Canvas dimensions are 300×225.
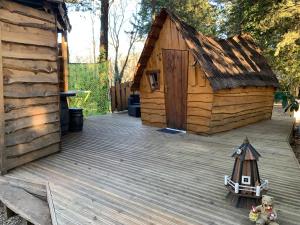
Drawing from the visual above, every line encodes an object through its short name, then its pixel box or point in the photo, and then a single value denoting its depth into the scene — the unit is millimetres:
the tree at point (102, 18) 10961
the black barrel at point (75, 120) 6637
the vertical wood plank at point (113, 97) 10136
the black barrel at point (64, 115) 6360
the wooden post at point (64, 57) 7672
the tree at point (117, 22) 19048
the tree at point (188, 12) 13048
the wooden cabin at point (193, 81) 6099
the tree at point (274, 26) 7124
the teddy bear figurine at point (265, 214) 2447
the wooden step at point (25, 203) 2881
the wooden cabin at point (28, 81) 3825
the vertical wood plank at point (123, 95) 10430
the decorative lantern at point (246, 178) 2875
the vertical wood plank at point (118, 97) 10261
